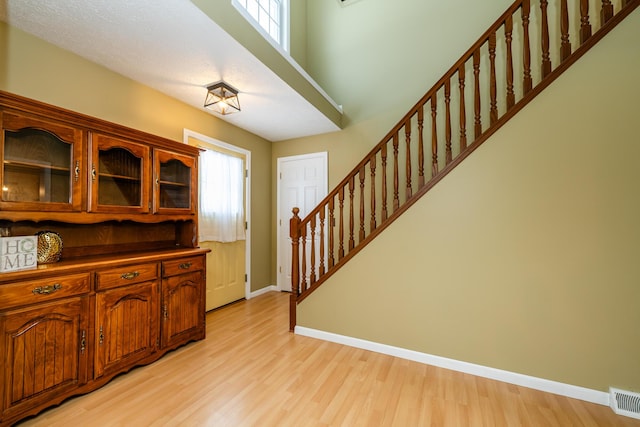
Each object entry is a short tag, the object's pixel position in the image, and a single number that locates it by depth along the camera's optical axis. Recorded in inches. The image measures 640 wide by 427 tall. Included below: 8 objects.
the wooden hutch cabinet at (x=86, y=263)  60.6
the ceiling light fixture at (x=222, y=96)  99.1
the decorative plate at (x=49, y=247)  69.2
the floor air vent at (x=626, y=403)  64.1
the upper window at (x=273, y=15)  121.7
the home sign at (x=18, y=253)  58.9
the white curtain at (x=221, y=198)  126.8
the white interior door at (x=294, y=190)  157.3
